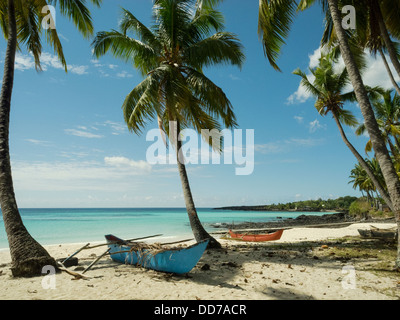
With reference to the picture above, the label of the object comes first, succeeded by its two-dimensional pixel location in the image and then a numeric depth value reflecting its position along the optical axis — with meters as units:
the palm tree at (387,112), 18.12
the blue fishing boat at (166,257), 5.68
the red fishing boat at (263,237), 12.88
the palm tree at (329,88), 14.20
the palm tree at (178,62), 9.32
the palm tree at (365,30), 8.54
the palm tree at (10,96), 6.09
